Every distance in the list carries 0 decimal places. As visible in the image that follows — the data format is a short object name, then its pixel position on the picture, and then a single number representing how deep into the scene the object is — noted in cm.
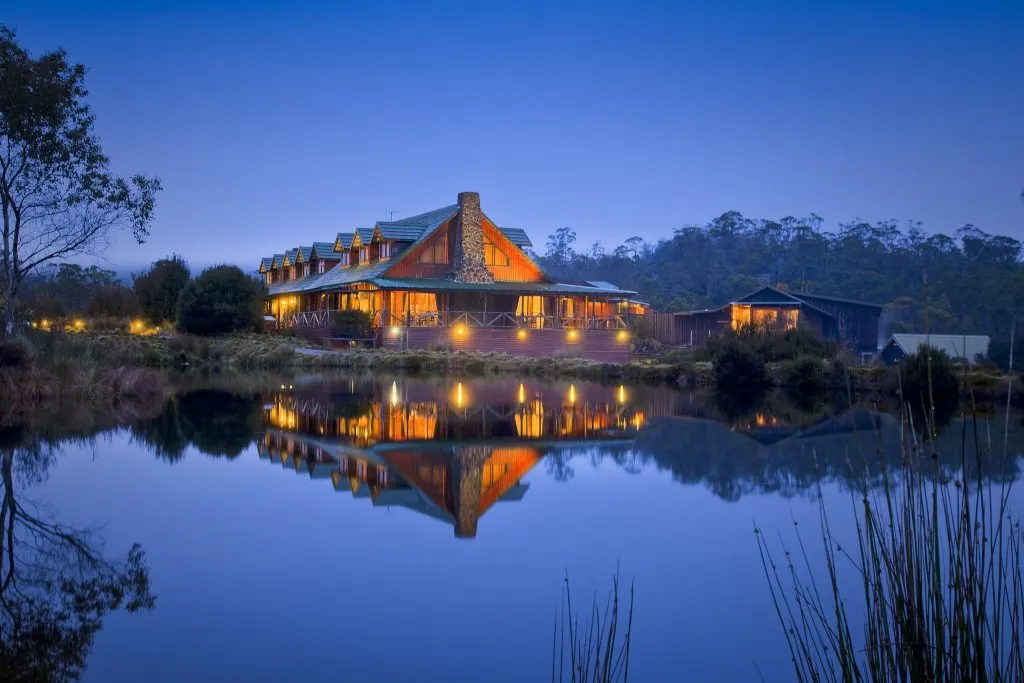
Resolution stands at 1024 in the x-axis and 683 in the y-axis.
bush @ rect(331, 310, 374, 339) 4138
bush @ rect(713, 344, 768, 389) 2731
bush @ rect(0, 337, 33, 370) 1762
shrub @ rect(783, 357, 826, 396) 2559
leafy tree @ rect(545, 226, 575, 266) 10075
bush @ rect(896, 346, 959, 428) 2078
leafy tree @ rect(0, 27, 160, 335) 2008
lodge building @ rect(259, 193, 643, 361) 4028
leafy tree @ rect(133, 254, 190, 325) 4850
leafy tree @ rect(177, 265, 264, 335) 4378
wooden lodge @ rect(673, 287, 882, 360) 4372
